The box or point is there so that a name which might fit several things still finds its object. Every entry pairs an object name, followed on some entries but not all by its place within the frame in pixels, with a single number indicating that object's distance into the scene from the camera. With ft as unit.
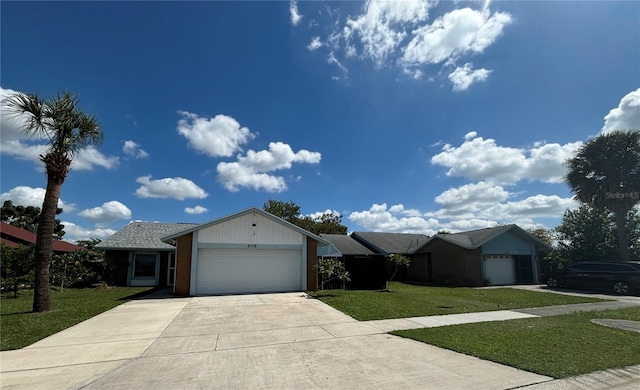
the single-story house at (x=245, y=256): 51.62
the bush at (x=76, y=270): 62.59
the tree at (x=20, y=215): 135.85
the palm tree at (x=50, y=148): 36.86
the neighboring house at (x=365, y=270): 67.82
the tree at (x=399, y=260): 57.13
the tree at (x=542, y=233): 124.84
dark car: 53.42
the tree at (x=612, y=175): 73.92
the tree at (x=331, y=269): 51.72
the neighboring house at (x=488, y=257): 72.33
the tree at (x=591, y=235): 76.64
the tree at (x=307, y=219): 162.33
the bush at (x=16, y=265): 48.57
